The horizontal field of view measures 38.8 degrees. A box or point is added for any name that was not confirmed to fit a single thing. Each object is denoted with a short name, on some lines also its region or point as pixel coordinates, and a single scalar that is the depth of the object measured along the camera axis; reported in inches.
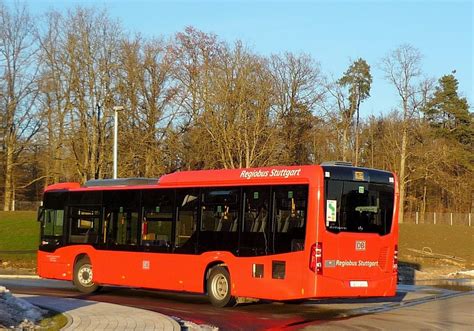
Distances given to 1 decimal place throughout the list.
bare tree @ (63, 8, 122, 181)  1824.6
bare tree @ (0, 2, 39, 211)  2022.6
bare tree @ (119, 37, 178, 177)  1857.8
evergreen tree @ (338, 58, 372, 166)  2478.1
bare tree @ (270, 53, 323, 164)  2038.6
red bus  539.2
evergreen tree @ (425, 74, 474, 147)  3038.9
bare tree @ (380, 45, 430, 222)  2568.9
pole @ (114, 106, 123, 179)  1180.1
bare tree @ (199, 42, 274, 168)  1883.6
